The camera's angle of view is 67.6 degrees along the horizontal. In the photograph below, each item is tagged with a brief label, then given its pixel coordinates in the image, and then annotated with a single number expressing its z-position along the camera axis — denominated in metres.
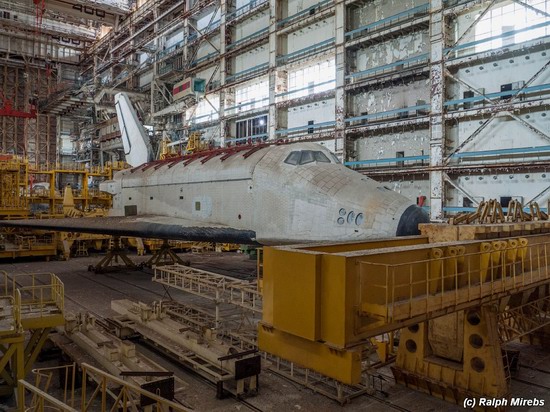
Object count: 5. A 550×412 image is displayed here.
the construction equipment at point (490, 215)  6.95
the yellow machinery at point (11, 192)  19.44
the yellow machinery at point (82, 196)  21.70
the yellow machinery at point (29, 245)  18.23
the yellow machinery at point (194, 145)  23.87
